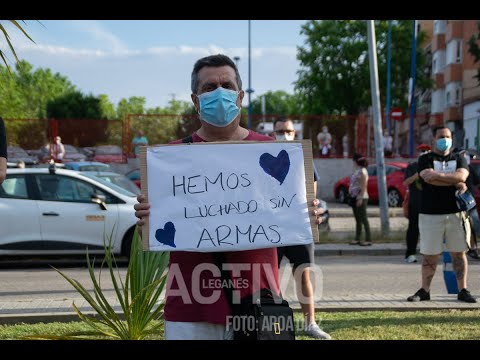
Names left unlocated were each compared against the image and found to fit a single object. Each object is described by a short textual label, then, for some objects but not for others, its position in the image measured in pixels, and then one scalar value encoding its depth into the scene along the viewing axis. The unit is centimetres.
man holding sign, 342
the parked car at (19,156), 2413
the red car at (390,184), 2586
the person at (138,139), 2592
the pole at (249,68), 5475
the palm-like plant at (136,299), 561
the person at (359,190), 1436
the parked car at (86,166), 2116
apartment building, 4409
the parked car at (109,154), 2656
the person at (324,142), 2769
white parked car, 1212
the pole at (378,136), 1617
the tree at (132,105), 10094
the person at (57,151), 2504
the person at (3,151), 490
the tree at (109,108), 10059
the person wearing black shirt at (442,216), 824
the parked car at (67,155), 2539
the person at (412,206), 1117
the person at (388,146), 2962
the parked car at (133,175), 2342
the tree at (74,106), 7550
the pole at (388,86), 4644
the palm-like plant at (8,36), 489
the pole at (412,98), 3428
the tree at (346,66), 5800
